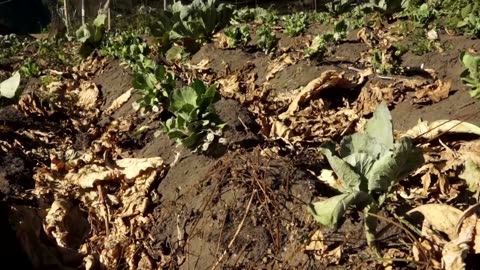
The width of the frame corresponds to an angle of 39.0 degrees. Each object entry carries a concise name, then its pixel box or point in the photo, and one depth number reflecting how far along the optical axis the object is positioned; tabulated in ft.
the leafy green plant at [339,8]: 28.60
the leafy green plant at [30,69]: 21.49
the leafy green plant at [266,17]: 28.02
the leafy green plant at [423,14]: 21.04
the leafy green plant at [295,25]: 23.82
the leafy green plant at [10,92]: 16.29
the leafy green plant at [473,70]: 13.67
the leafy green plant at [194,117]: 12.23
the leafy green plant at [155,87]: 14.89
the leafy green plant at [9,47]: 25.42
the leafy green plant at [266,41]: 21.84
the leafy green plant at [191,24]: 23.84
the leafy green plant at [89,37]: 24.03
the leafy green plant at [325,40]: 19.71
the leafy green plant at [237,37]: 22.67
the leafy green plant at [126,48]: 21.16
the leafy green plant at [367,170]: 8.50
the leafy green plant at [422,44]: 18.45
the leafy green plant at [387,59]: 17.33
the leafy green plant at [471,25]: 18.27
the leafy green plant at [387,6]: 22.84
